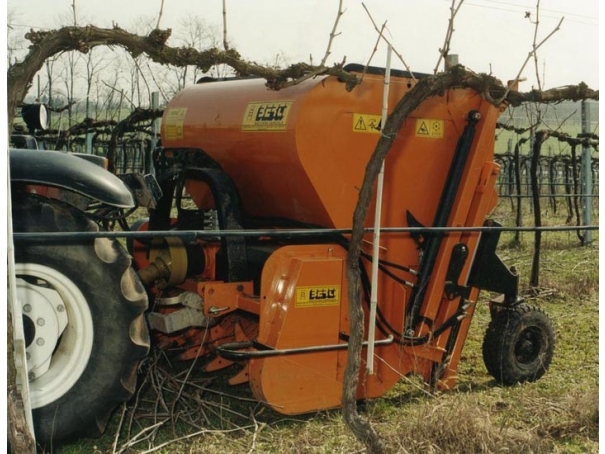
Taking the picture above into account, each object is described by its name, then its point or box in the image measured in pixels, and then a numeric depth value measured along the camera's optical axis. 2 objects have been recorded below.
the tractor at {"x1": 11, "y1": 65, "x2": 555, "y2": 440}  3.89
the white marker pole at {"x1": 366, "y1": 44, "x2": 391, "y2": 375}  3.93
